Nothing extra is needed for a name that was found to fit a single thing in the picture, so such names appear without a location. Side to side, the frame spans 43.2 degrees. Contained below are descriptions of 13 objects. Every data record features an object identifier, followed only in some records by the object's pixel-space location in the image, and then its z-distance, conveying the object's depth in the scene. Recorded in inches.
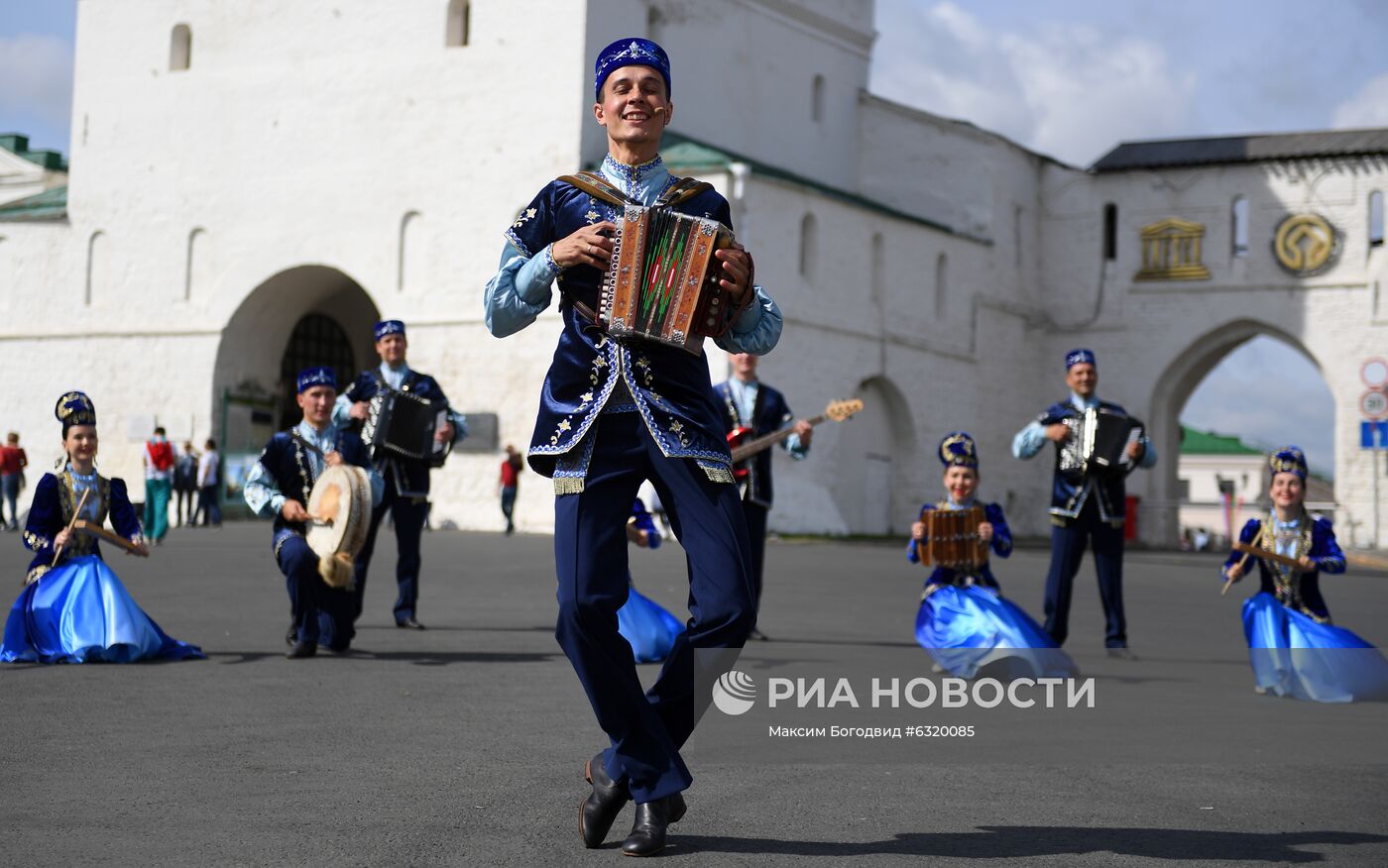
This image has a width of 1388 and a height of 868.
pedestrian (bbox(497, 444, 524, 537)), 1295.5
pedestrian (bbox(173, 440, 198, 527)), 1316.4
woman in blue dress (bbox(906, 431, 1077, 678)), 421.1
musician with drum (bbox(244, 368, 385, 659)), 424.5
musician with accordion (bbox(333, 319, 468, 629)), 526.9
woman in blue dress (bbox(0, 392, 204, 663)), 414.0
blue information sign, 1104.8
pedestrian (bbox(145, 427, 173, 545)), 1034.1
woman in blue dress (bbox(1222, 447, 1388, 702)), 408.8
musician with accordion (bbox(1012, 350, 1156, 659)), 483.8
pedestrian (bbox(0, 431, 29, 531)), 1253.7
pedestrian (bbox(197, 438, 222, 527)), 1300.4
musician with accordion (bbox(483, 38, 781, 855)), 208.7
